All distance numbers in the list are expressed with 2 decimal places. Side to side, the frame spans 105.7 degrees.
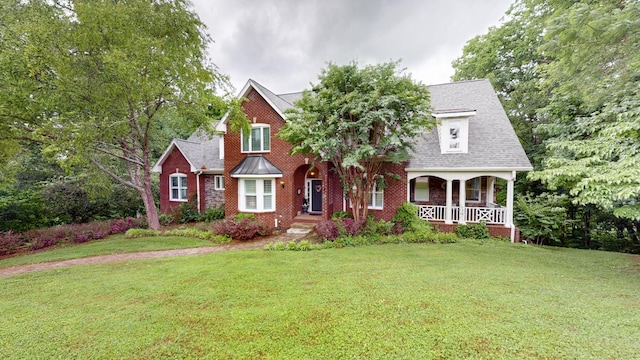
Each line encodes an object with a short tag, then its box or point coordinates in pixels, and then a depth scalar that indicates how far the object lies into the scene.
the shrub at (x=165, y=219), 14.74
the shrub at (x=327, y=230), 9.63
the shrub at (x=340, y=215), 11.73
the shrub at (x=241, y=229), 10.51
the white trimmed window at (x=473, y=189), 12.75
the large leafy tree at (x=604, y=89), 5.38
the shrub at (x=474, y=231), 10.45
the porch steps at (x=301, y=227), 11.78
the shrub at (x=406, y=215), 10.88
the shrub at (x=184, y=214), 15.12
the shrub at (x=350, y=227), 9.87
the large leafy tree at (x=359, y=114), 9.02
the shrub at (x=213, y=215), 14.65
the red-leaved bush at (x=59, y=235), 9.30
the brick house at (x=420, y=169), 10.94
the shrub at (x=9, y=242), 9.01
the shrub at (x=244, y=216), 11.97
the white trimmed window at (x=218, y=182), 15.82
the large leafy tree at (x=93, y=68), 7.92
